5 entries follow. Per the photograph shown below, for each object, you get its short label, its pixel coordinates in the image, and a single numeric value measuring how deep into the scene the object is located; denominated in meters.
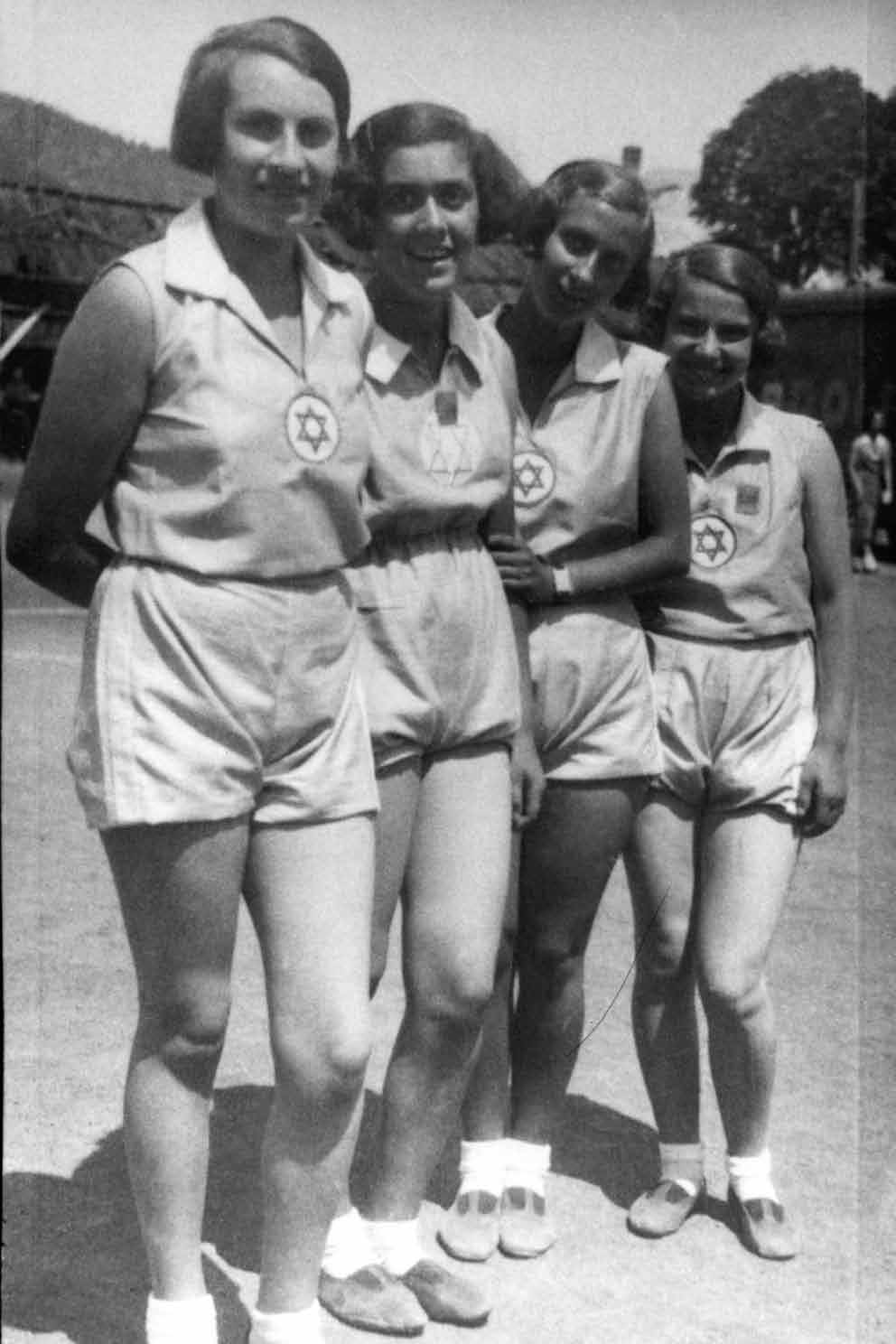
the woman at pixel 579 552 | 3.35
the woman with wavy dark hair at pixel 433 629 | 3.01
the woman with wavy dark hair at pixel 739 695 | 3.59
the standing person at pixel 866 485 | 17.62
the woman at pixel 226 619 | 2.61
